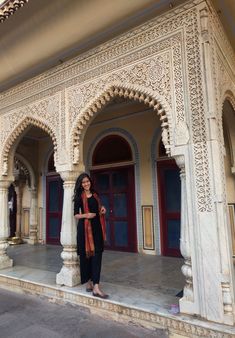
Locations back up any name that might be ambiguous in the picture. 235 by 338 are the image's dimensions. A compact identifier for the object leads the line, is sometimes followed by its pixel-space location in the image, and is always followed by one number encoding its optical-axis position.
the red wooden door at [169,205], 4.89
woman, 2.95
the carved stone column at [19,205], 7.36
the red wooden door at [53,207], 6.80
